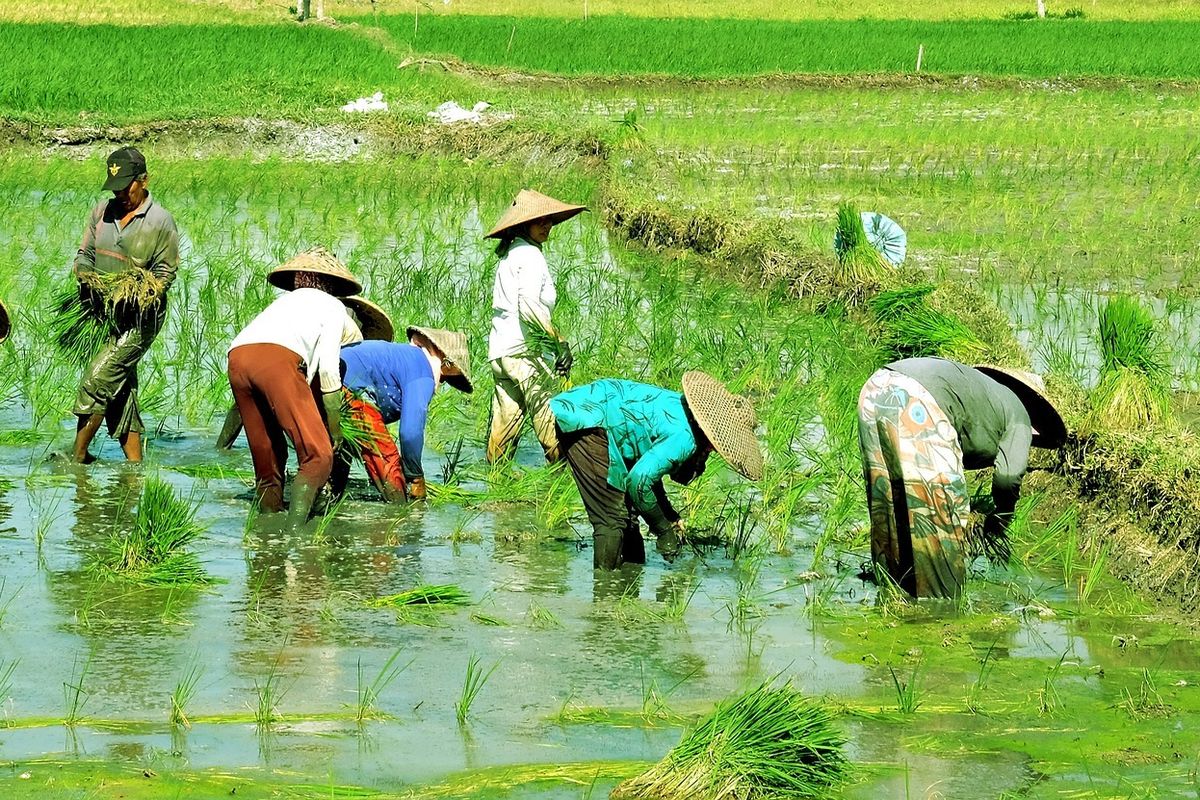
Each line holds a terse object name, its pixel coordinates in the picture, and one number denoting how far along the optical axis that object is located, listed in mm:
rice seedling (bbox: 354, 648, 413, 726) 8375
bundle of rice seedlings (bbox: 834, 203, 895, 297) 19672
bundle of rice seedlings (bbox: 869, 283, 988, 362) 15562
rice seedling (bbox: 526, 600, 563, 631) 10219
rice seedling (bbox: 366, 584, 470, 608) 10430
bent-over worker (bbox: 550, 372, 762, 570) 10664
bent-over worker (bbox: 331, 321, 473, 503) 12969
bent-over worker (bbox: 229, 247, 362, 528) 11906
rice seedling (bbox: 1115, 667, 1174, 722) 8797
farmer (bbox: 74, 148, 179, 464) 13914
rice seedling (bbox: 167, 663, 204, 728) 8156
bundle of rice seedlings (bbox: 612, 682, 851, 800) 7312
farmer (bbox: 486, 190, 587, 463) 13453
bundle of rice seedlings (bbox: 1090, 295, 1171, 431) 13258
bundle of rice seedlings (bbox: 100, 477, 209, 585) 10711
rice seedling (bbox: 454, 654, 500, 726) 8437
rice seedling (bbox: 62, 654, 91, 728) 8117
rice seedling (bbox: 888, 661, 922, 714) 8758
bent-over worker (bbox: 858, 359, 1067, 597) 10289
